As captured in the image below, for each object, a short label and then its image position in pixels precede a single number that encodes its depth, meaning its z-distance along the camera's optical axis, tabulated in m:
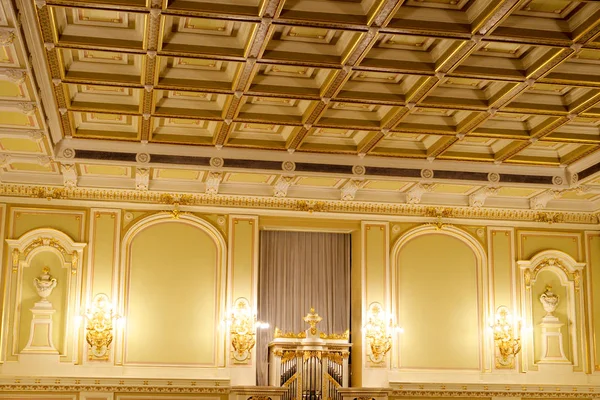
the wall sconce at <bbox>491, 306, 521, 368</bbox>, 18.48
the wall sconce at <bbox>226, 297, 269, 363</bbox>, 17.58
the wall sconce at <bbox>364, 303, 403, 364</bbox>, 18.08
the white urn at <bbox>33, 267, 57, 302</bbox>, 17.02
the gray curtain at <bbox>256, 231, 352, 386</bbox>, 19.56
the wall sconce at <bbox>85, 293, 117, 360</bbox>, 16.94
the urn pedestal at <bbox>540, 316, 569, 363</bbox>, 18.70
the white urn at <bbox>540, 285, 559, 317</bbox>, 18.84
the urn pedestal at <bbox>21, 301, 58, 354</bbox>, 16.83
